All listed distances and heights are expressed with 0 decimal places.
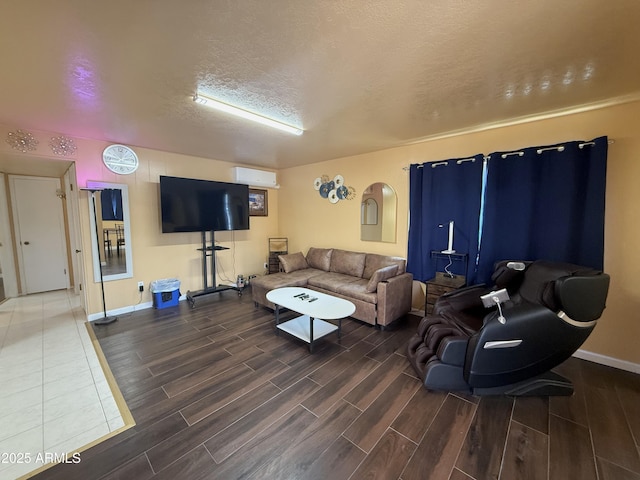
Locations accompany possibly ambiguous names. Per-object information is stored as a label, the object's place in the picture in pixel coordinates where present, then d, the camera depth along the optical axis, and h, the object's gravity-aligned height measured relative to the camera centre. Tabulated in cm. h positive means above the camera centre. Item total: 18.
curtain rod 242 +72
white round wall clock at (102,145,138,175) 355 +91
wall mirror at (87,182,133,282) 351 -13
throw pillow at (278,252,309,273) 454 -75
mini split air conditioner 483 +88
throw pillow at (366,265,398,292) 332 -76
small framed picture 537 +40
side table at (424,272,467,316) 316 -84
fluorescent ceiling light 221 +107
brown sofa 326 -92
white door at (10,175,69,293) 455 -18
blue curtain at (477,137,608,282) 241 +14
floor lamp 341 -62
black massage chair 181 -92
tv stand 433 -96
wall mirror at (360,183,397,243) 398 +11
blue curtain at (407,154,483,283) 312 +13
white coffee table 272 -97
